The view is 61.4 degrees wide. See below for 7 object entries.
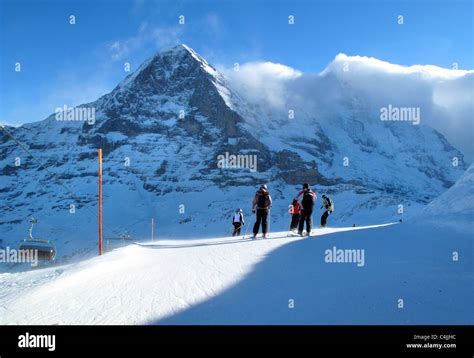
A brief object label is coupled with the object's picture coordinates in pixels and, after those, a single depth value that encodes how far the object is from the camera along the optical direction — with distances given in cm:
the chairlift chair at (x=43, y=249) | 2079
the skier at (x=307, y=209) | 1380
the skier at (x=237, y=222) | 1967
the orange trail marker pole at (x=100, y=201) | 1229
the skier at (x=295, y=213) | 1725
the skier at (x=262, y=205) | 1416
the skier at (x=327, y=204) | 1785
